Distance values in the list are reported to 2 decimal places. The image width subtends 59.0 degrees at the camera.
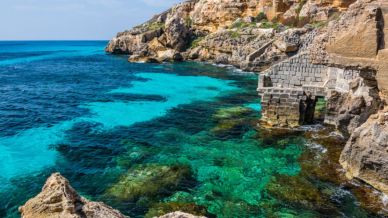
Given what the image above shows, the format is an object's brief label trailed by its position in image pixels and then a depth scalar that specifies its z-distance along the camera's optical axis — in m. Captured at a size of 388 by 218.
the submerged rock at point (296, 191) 12.95
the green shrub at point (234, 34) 60.06
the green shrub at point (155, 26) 79.85
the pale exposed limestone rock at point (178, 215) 5.34
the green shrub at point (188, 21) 78.79
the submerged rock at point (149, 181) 13.69
